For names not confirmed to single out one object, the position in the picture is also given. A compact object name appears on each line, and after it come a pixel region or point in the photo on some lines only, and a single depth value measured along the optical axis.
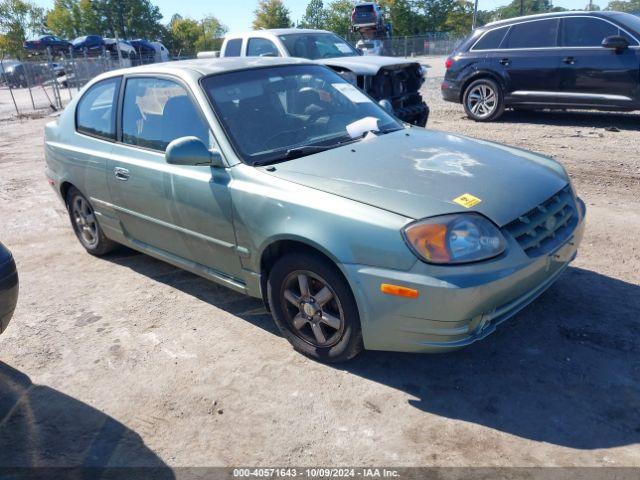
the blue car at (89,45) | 34.80
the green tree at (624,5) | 78.40
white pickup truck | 7.94
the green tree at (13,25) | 53.81
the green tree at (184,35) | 67.50
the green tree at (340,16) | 65.38
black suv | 8.42
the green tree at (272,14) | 67.25
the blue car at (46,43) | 36.03
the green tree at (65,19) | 63.36
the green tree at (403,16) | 57.91
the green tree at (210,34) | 67.81
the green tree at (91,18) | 61.66
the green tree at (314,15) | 72.00
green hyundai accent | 2.67
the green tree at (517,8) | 81.00
